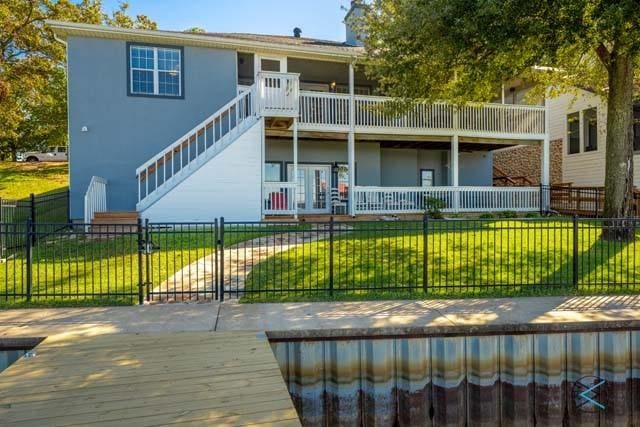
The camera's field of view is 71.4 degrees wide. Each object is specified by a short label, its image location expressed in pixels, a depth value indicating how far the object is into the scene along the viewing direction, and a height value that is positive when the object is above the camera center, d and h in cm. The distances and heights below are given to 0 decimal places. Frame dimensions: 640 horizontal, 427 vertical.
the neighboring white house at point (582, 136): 1992 +322
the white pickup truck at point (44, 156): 3700 +423
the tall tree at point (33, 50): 2520 +935
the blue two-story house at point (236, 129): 1432 +278
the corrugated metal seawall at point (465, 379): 525 -213
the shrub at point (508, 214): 1686 -40
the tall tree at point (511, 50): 936 +382
